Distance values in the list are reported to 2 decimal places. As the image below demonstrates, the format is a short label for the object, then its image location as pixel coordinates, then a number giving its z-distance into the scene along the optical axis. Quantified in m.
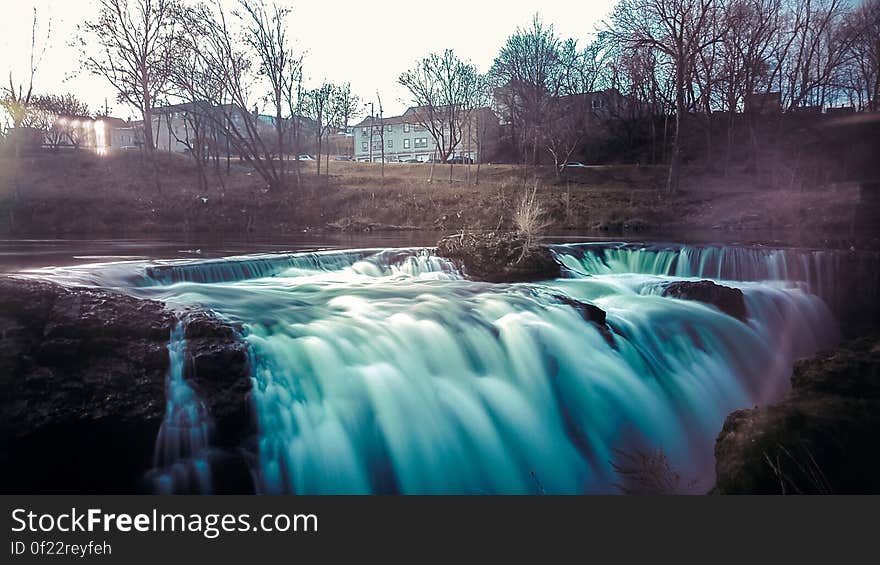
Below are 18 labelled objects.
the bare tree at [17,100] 24.92
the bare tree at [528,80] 35.69
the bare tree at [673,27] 25.23
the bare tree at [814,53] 18.95
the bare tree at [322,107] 39.16
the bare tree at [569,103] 35.06
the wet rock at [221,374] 4.75
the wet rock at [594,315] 6.87
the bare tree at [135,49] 29.66
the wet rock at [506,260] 10.02
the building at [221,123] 29.18
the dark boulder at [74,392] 4.34
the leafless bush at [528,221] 10.77
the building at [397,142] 76.75
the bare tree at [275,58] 29.70
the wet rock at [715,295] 8.23
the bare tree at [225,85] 27.78
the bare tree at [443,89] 42.66
